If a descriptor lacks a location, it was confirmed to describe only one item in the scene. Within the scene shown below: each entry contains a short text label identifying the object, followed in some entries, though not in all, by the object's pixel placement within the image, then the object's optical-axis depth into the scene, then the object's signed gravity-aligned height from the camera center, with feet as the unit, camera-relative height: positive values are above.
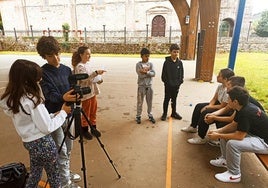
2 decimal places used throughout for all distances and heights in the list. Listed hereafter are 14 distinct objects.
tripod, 6.01 -2.31
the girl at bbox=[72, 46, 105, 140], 9.99 -2.06
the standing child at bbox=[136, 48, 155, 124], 12.09 -2.47
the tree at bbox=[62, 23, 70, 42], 61.76 +2.53
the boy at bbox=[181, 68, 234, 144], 10.00 -3.30
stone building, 69.97 +8.14
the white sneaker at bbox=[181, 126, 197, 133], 11.76 -4.97
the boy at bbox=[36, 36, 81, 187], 6.33 -1.39
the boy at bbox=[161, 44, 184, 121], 12.55 -2.06
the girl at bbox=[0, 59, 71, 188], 5.02 -1.80
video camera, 5.80 -1.31
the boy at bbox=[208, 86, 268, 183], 7.27 -3.32
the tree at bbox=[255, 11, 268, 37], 63.75 +3.64
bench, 6.99 -4.01
